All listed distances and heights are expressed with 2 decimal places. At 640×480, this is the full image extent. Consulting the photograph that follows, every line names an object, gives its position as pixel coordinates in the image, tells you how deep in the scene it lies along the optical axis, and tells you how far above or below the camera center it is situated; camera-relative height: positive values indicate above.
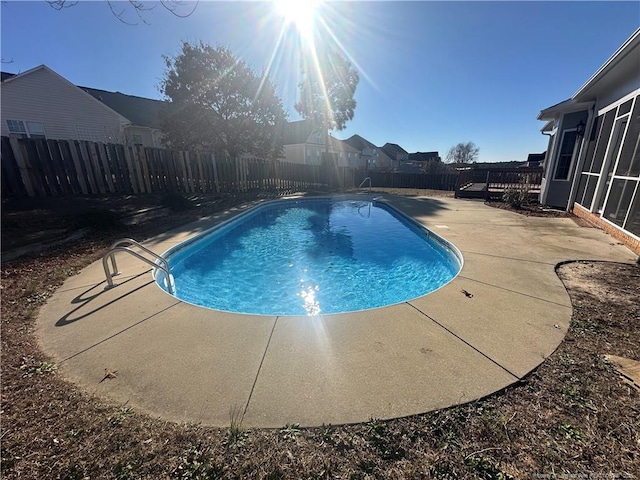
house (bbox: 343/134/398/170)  48.22 +3.56
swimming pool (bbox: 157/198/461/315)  4.92 -2.20
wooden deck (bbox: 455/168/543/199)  12.44 -0.62
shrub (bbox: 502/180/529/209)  10.51 -1.08
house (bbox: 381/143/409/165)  55.33 +4.23
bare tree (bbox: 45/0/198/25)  4.07 +2.64
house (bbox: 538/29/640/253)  5.50 +0.53
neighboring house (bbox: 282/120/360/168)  32.44 +3.61
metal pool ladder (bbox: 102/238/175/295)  3.76 -1.59
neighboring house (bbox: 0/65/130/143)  15.00 +4.05
